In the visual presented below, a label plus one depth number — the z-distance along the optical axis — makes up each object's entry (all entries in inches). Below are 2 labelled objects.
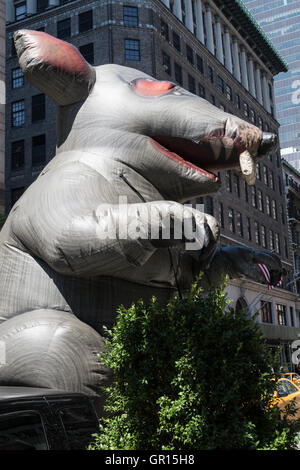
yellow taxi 489.8
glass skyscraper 2989.7
